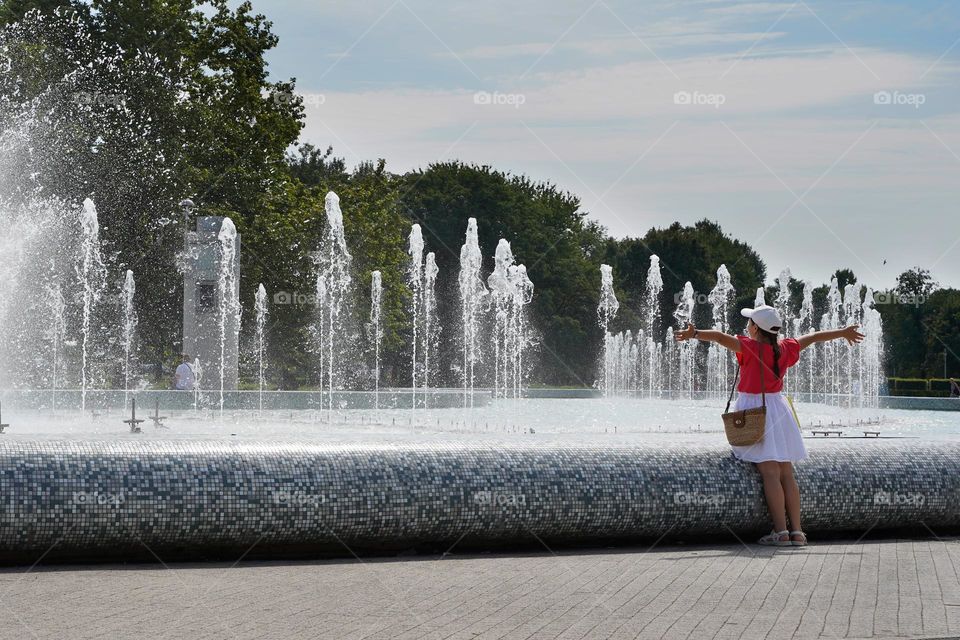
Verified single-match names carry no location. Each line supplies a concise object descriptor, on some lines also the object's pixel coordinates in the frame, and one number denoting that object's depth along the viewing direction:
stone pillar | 31.45
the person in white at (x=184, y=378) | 26.41
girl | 8.61
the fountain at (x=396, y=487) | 7.54
